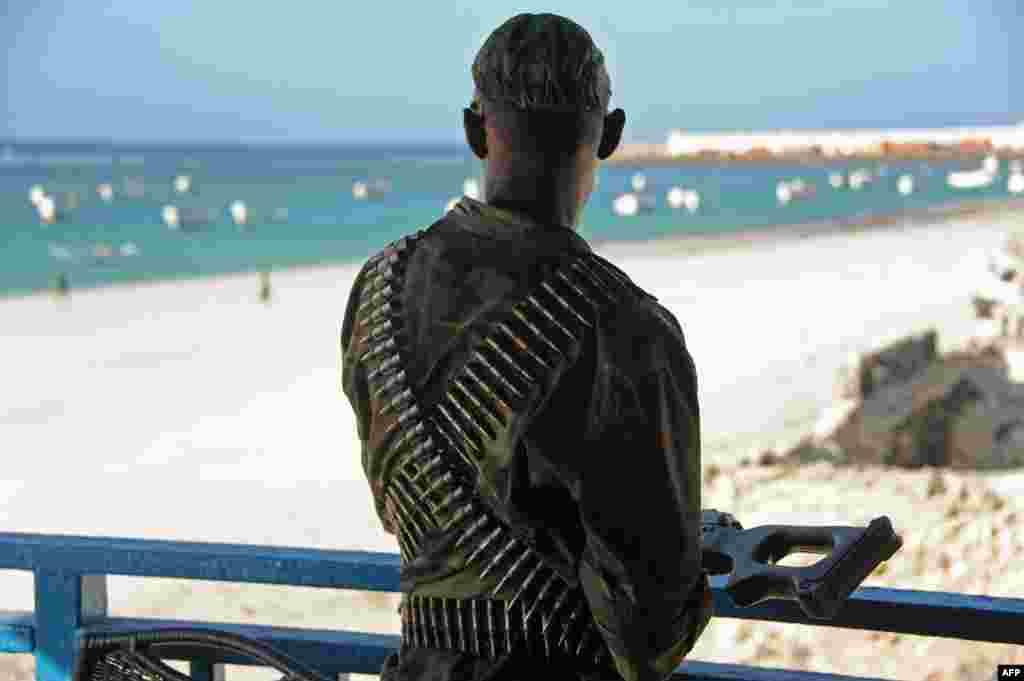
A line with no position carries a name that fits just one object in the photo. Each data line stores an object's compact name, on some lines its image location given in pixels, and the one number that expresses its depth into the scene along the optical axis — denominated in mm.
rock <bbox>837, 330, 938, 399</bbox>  12398
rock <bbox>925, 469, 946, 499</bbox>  6965
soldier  1688
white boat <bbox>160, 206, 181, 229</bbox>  62688
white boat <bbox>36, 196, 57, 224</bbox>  65988
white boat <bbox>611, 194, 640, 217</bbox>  73562
